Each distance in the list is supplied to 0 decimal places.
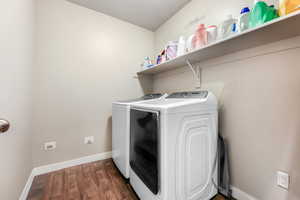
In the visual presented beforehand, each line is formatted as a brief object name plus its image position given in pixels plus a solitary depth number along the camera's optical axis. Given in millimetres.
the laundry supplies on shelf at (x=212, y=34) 1281
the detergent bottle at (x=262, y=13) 878
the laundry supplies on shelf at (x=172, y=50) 1723
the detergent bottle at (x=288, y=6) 748
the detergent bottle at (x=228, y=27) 1131
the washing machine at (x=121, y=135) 1459
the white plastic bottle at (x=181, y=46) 1607
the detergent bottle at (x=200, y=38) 1301
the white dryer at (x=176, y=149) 936
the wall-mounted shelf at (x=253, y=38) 784
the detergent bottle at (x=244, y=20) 996
